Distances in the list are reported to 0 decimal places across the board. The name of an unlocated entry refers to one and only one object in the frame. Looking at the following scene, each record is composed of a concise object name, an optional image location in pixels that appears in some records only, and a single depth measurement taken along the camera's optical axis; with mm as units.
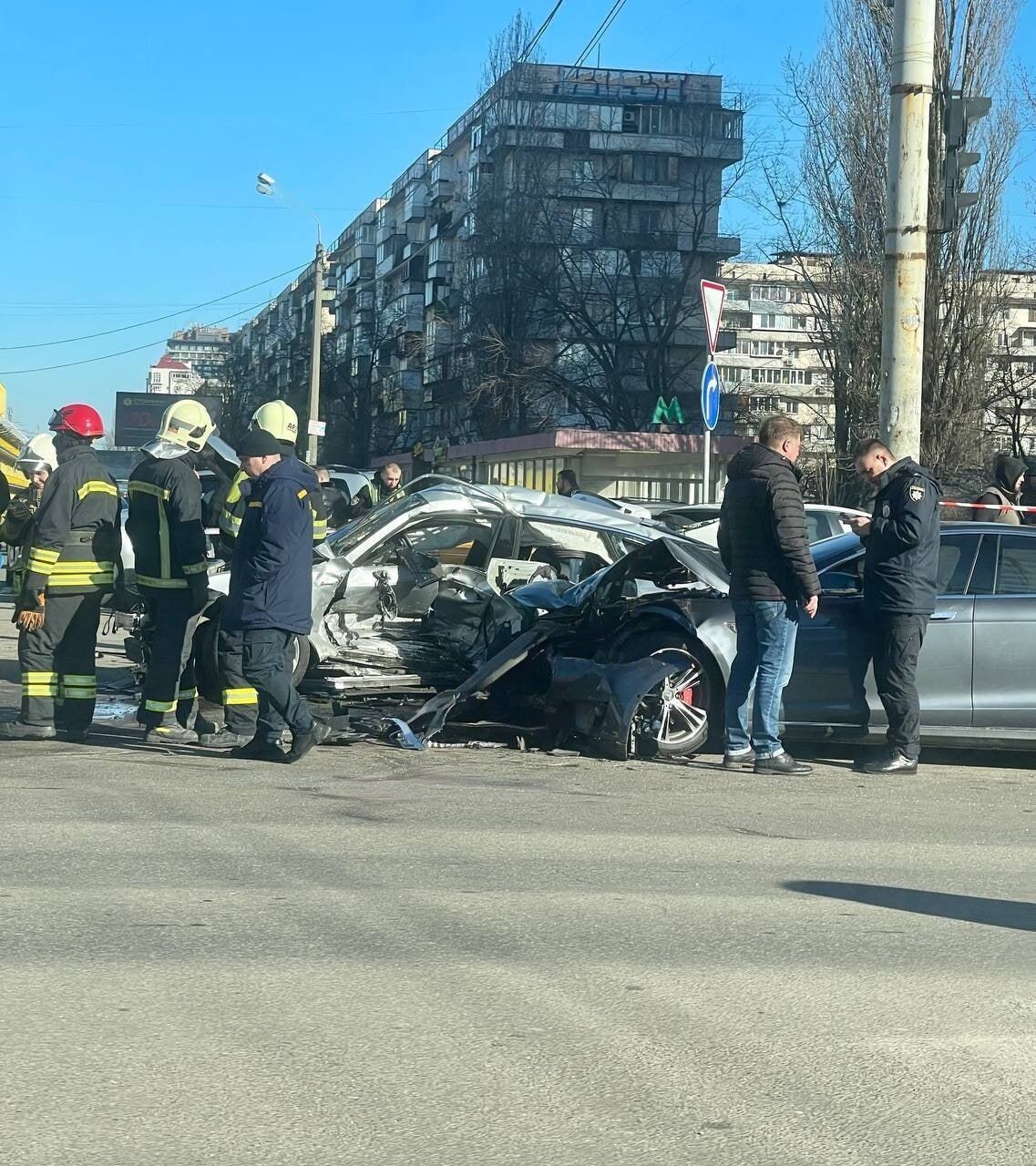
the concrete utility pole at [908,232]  11453
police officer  8922
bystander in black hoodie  12633
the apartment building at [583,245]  49312
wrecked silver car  9531
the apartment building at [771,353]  30141
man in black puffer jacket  8781
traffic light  11406
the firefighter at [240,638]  9000
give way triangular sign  14016
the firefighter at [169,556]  9336
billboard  82625
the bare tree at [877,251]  22656
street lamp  40812
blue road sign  14156
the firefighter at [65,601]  9344
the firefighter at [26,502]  9938
